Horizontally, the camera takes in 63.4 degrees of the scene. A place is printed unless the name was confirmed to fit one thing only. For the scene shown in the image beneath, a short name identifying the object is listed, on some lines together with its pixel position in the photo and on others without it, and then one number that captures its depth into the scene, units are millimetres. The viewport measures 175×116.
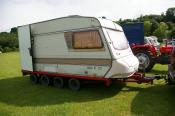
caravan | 5031
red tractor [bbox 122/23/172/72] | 7595
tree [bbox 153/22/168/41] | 42465
